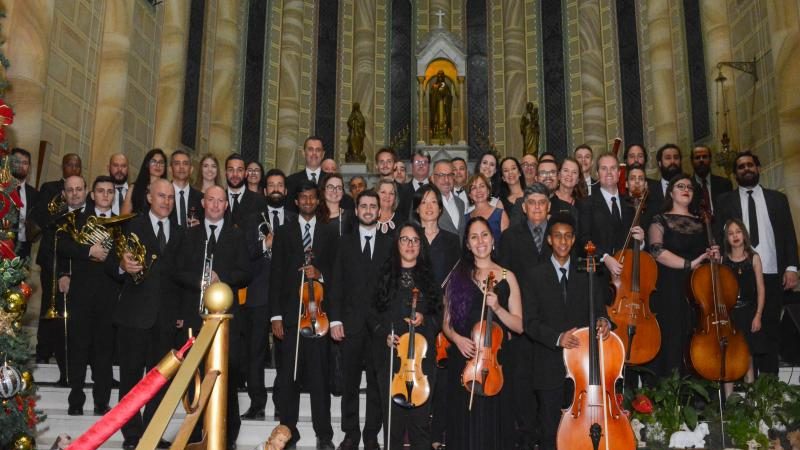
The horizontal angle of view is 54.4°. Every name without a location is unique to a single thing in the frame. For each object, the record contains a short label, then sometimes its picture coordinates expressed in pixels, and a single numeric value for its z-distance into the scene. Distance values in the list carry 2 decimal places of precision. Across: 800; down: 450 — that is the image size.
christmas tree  3.71
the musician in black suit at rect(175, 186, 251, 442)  5.37
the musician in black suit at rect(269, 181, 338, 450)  5.29
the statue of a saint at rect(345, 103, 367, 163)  14.21
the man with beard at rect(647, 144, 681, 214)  6.81
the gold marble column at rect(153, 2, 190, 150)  11.10
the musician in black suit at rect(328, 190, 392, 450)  5.19
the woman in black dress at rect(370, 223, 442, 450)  4.72
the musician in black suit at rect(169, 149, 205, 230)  6.28
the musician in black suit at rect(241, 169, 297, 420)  5.77
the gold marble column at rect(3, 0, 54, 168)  7.61
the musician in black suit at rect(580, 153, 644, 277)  5.88
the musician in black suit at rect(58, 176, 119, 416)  5.58
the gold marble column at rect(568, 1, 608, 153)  14.62
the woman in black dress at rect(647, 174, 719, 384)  5.77
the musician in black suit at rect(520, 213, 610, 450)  4.79
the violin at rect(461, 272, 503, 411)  4.55
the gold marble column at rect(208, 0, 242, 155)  13.45
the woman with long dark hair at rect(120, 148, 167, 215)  6.43
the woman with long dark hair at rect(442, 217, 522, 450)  4.72
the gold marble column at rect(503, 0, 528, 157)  16.17
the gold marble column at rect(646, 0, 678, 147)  12.38
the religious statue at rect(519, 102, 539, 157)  14.54
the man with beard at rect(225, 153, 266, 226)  6.68
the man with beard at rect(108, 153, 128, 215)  6.90
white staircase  5.31
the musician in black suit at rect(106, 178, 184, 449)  5.28
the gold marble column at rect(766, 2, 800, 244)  8.57
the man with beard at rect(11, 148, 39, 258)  6.30
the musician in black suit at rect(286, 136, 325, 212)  6.93
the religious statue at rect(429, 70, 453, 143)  14.40
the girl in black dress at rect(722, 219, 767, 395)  5.76
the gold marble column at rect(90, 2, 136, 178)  9.26
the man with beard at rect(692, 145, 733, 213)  7.14
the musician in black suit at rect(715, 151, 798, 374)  6.08
